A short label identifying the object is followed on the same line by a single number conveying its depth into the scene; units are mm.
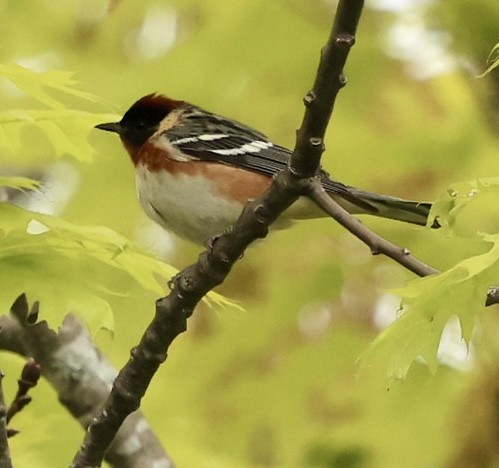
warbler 5875
